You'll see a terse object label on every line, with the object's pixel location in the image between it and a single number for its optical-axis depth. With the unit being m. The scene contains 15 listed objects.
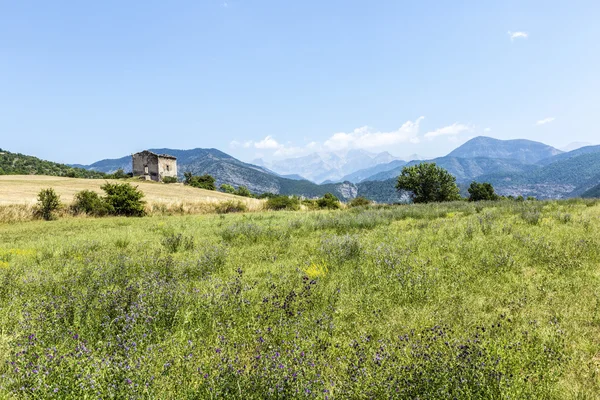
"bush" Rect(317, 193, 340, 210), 37.10
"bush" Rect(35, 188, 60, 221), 21.27
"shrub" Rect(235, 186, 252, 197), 97.43
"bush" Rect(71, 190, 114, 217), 23.51
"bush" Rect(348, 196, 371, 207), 38.06
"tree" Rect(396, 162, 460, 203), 59.84
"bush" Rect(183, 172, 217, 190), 93.60
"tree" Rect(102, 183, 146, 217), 25.05
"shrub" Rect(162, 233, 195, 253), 10.40
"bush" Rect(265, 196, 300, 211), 34.34
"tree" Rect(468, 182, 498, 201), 82.62
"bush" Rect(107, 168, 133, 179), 90.18
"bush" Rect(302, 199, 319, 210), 35.67
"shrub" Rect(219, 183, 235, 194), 120.20
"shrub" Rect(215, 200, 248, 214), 31.48
